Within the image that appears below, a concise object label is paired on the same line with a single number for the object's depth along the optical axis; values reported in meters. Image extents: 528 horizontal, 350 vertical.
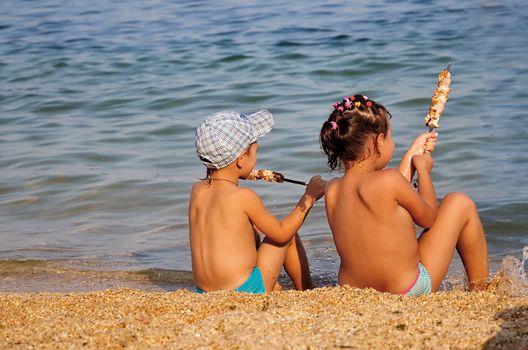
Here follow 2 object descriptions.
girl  4.07
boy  4.24
